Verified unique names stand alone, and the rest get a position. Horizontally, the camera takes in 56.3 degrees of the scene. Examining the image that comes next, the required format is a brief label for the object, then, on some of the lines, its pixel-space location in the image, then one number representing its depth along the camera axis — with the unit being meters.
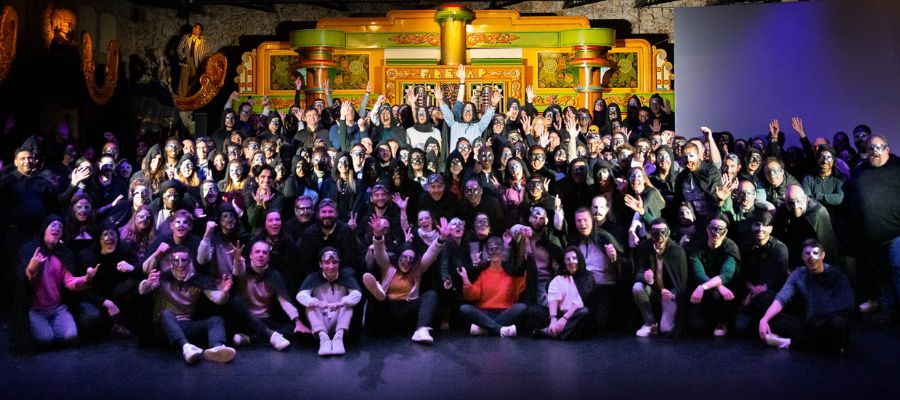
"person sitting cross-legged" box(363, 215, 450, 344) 5.80
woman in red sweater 6.03
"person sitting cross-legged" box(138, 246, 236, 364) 5.37
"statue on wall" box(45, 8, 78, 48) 9.97
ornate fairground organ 12.51
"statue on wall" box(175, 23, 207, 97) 12.89
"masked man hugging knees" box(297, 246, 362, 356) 5.48
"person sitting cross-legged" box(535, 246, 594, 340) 5.70
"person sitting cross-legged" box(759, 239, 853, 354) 5.27
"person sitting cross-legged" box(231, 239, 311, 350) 5.55
